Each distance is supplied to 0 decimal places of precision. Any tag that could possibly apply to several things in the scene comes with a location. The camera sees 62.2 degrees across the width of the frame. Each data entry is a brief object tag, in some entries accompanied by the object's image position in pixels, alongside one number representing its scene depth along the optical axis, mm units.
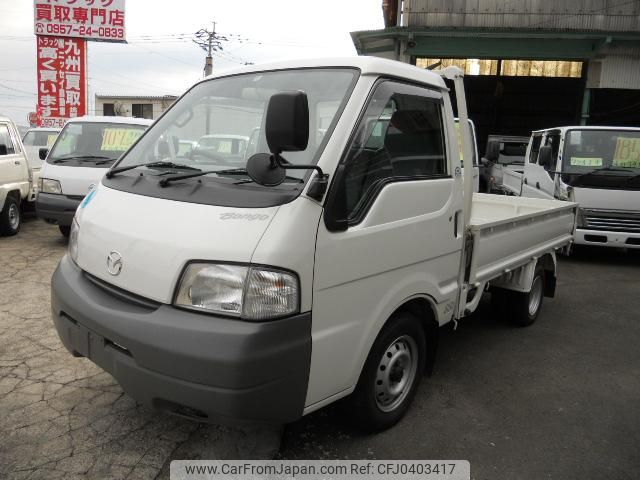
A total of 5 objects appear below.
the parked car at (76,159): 7121
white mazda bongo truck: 2141
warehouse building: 13258
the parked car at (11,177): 7961
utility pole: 34281
